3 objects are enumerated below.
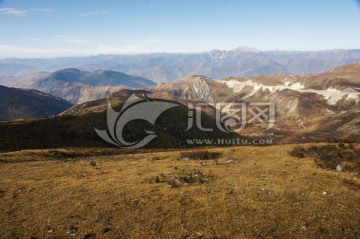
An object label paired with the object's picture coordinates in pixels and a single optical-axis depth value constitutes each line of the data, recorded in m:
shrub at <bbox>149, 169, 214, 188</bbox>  21.19
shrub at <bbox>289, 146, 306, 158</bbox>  31.70
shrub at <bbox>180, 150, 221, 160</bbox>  34.95
